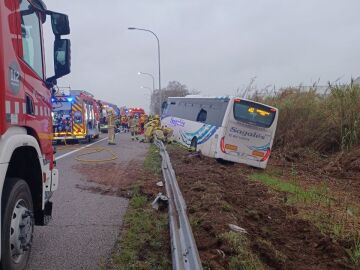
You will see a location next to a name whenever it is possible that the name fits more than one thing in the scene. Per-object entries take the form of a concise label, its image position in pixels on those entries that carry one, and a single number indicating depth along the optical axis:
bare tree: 73.00
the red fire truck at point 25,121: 3.48
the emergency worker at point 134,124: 30.41
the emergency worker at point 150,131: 24.65
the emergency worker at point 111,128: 22.89
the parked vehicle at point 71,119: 23.13
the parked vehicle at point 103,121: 35.02
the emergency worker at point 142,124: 34.19
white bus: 15.41
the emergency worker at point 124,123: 42.84
